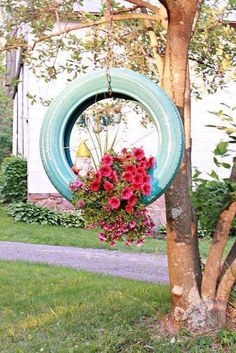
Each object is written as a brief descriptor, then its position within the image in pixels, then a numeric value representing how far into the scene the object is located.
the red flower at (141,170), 3.27
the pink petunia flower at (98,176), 3.25
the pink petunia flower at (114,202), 3.24
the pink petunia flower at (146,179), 3.25
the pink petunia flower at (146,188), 3.24
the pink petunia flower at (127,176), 3.25
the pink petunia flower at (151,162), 3.34
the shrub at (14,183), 14.23
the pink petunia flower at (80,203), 3.35
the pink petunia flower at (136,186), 3.23
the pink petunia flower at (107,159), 3.28
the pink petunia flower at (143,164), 3.30
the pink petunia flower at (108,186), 3.24
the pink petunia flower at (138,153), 3.33
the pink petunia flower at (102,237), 3.45
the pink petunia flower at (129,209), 3.27
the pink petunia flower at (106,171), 3.25
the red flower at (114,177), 3.25
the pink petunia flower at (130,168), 3.26
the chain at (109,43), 3.53
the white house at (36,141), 13.30
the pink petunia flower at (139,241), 3.48
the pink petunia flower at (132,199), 3.24
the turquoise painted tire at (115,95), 3.41
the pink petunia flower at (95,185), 3.27
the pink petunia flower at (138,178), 3.24
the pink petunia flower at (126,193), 3.23
